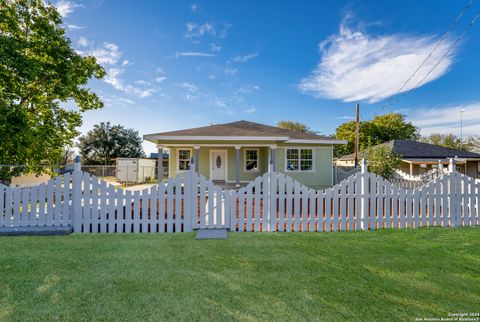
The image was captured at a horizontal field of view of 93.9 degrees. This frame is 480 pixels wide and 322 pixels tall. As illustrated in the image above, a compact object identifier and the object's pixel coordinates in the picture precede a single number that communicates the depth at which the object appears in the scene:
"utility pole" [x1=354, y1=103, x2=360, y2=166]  16.15
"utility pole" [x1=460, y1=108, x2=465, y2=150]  29.17
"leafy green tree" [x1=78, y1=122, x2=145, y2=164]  33.59
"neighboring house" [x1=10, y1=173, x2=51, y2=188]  11.36
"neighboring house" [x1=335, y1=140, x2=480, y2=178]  19.41
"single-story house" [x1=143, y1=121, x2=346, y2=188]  13.66
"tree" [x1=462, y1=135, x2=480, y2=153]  41.84
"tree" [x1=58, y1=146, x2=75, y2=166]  23.47
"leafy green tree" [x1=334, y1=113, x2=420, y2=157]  34.19
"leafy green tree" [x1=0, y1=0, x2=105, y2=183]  6.75
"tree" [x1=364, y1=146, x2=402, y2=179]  12.62
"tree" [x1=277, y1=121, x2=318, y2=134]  44.78
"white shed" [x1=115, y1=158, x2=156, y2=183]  19.79
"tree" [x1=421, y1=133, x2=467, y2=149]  42.00
